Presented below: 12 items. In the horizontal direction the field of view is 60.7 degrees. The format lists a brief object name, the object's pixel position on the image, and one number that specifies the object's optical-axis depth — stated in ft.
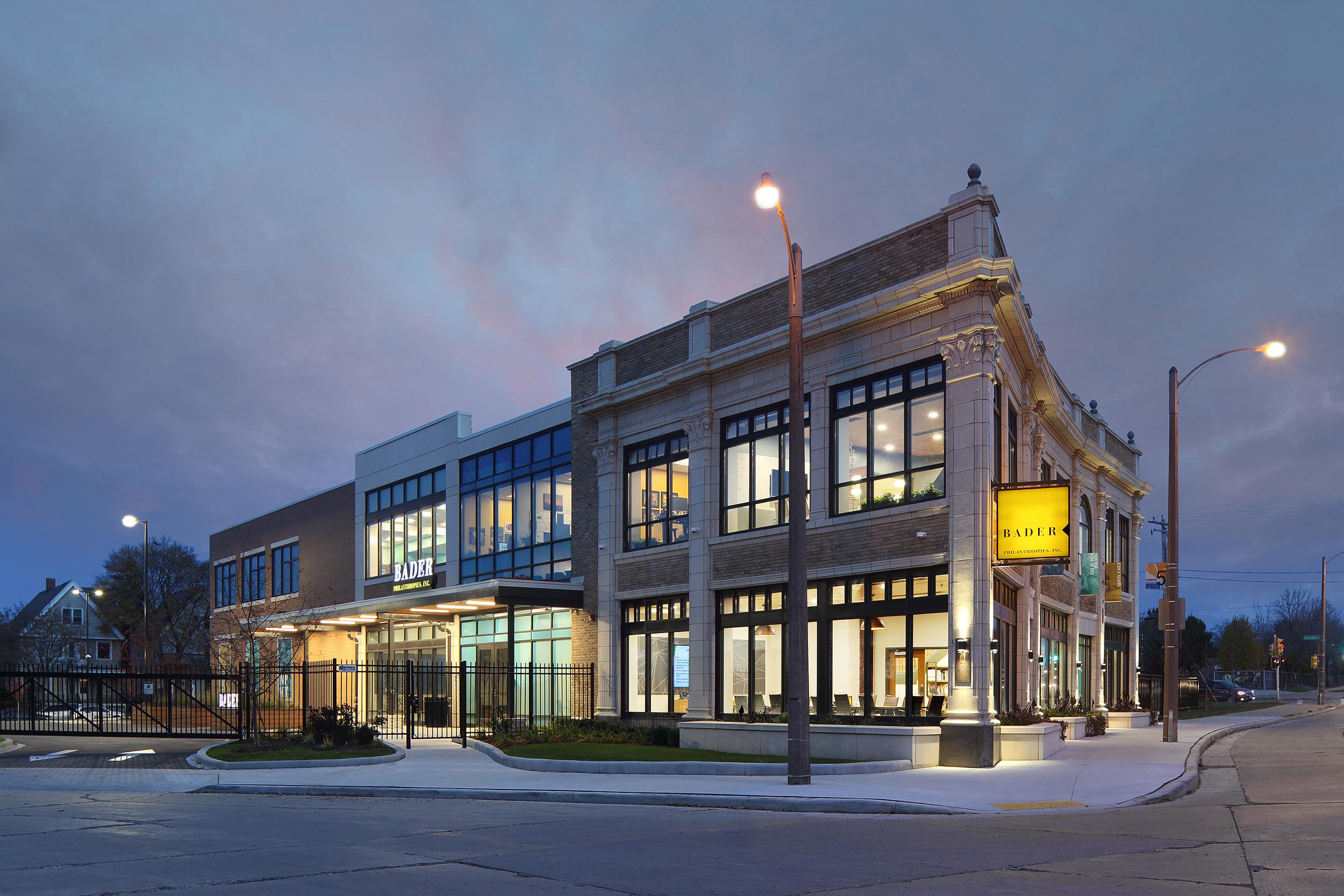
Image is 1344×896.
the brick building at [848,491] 76.74
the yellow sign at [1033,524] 74.28
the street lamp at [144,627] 155.22
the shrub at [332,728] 82.99
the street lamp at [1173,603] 98.99
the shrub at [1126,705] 139.03
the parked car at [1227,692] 234.17
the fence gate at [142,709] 95.30
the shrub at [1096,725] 108.99
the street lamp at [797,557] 61.00
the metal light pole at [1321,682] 210.79
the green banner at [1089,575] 123.03
